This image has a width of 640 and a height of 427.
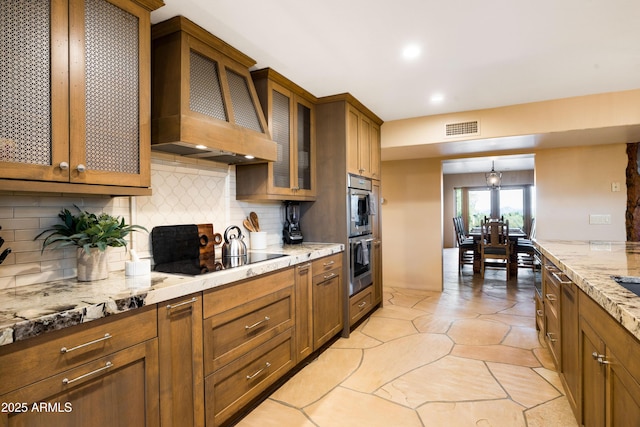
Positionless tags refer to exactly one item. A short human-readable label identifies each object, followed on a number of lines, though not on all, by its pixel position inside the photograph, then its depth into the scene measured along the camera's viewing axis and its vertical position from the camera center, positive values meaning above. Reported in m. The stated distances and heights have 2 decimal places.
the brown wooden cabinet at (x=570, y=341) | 1.77 -0.74
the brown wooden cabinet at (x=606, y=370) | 1.06 -0.59
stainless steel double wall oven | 3.33 -0.19
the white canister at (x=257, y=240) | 2.83 -0.21
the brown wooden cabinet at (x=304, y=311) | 2.49 -0.73
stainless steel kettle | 2.43 -0.23
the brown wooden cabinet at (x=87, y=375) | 1.05 -0.56
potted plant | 1.58 -0.10
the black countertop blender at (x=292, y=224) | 3.27 -0.09
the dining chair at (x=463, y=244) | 6.36 -0.57
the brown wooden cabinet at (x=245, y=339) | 1.74 -0.74
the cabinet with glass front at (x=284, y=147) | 2.72 +0.63
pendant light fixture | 7.15 +0.77
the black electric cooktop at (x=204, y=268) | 1.86 -0.30
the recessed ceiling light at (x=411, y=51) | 2.33 +1.16
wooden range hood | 1.91 +0.74
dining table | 5.96 -0.68
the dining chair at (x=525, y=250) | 5.88 -0.63
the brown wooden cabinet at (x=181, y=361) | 1.49 -0.68
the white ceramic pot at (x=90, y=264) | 1.60 -0.23
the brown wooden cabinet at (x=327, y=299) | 2.75 -0.73
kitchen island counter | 1.10 -0.29
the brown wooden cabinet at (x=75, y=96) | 1.29 +0.53
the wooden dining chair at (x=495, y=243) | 5.77 -0.52
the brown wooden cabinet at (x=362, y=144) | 3.34 +0.77
